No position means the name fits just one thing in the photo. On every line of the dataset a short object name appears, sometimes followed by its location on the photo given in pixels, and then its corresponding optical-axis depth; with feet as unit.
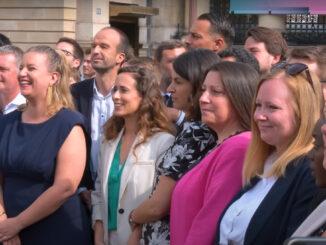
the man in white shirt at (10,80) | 17.53
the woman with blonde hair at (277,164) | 10.14
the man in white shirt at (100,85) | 17.37
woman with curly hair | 14.46
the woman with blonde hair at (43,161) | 14.62
